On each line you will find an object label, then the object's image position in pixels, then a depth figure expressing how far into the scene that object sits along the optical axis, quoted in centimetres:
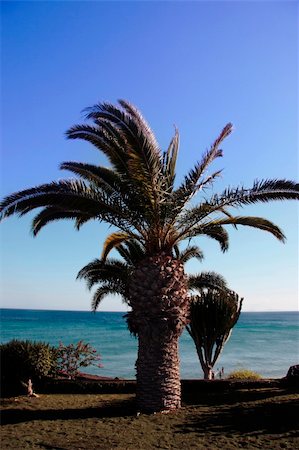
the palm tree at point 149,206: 1109
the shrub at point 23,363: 1397
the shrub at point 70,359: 1530
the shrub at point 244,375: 1888
